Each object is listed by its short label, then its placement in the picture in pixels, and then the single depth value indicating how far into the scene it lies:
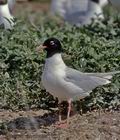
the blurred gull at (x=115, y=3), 10.62
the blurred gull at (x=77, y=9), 12.71
